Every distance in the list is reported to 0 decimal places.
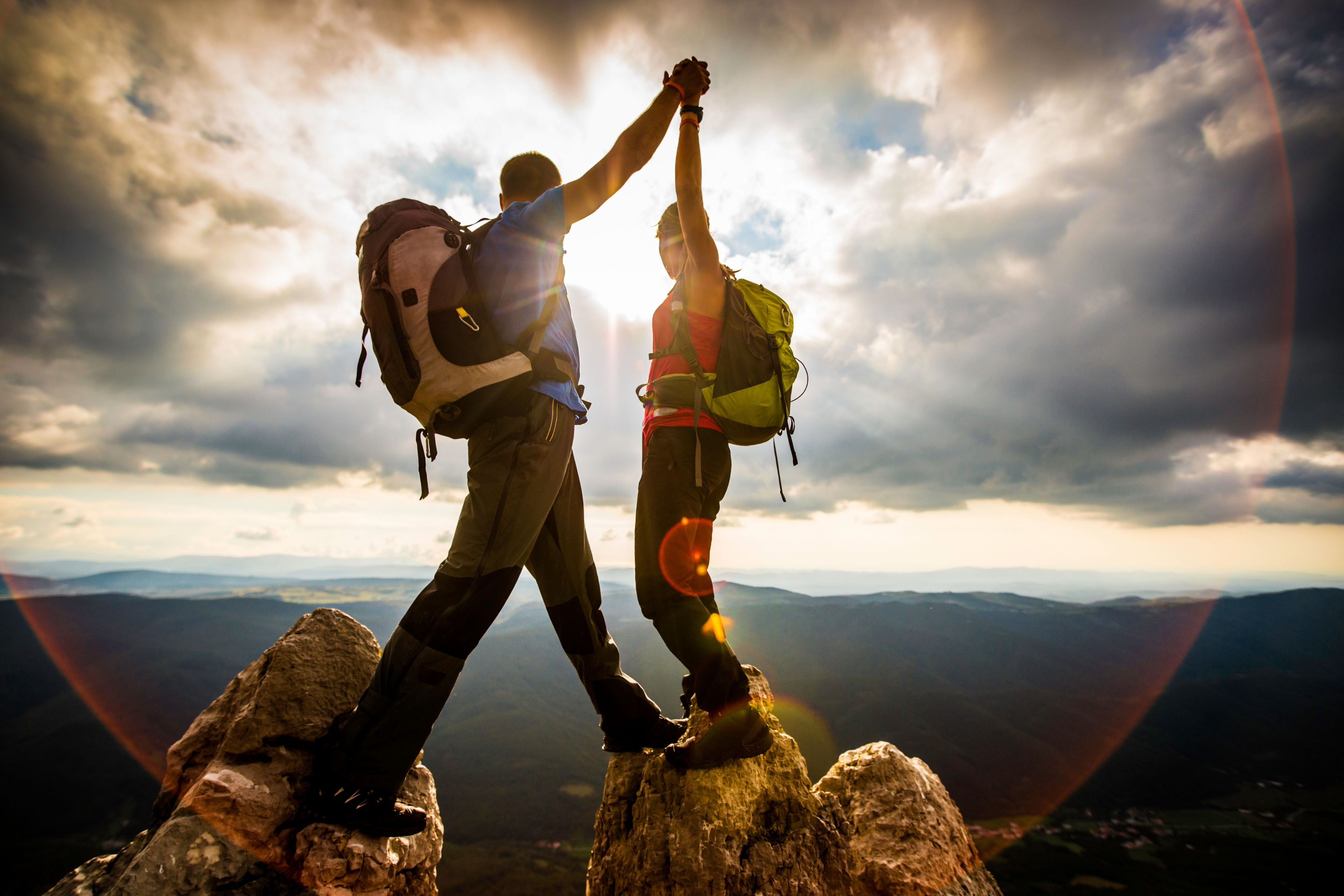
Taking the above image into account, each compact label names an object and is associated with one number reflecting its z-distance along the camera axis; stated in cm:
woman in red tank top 304
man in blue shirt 238
